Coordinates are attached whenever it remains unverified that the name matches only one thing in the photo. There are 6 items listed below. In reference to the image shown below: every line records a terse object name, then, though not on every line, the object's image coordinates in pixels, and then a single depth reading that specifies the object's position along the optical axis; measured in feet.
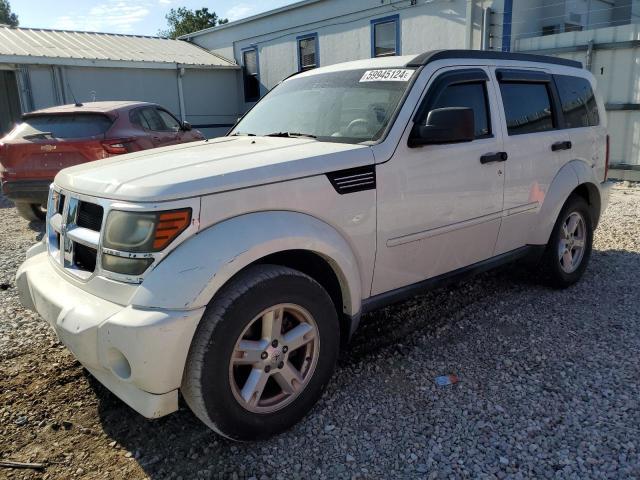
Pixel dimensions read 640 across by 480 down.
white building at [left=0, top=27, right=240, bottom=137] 49.29
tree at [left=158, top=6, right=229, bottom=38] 147.13
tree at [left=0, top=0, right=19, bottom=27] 210.24
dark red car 22.89
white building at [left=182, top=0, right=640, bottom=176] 32.24
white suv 7.66
